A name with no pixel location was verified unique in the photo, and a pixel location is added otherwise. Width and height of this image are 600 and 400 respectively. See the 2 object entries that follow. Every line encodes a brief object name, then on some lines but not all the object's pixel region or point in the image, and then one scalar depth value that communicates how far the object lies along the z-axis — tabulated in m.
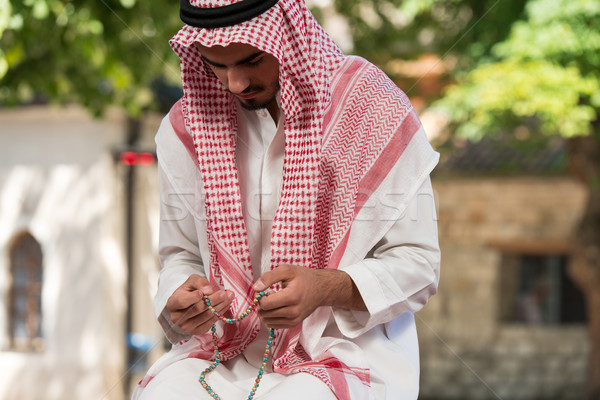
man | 4.11
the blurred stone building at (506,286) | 28.19
